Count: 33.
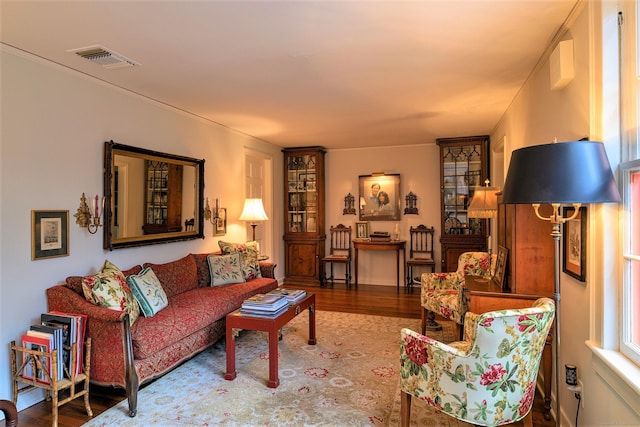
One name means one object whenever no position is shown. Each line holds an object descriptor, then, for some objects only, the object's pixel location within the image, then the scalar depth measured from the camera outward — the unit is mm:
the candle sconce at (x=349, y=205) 6738
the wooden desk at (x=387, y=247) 6121
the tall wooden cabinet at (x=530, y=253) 2414
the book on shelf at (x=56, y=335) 2371
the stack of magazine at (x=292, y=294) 3234
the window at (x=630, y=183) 1575
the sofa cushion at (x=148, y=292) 2969
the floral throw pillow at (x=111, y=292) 2605
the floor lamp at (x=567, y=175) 1541
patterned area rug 2318
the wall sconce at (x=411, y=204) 6406
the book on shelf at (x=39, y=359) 2338
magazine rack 2277
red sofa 2447
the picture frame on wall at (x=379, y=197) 6473
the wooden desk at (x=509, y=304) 2324
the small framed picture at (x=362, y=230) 6581
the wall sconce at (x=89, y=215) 3002
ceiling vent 2572
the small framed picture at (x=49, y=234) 2654
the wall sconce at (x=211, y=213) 4613
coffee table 2742
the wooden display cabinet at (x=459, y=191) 5762
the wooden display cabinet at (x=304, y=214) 6547
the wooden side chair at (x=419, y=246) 6230
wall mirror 3291
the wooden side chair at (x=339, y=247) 6539
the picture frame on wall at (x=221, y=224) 4773
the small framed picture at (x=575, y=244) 1942
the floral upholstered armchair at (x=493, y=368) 1705
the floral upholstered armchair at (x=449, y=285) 3277
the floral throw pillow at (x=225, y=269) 4090
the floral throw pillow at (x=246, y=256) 4426
